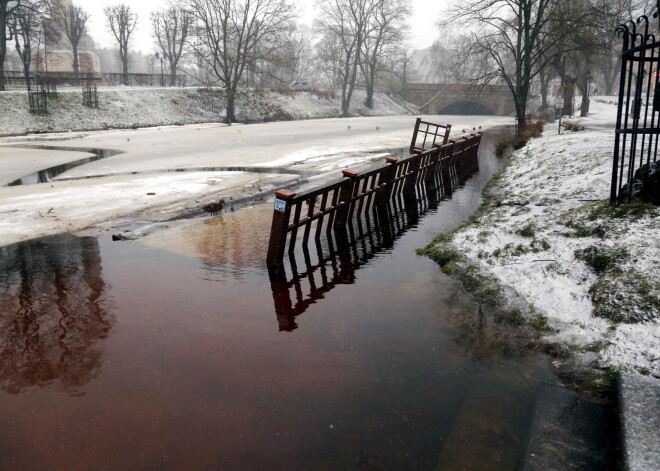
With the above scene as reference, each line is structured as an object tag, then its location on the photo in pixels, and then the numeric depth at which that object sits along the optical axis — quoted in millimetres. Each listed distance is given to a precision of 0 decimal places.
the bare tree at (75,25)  56312
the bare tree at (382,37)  55938
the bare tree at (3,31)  31984
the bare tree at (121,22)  61281
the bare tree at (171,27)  47444
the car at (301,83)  65062
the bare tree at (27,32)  33584
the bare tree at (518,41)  23750
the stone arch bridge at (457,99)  68500
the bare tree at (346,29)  55000
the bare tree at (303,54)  90725
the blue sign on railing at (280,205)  6094
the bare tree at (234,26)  37594
